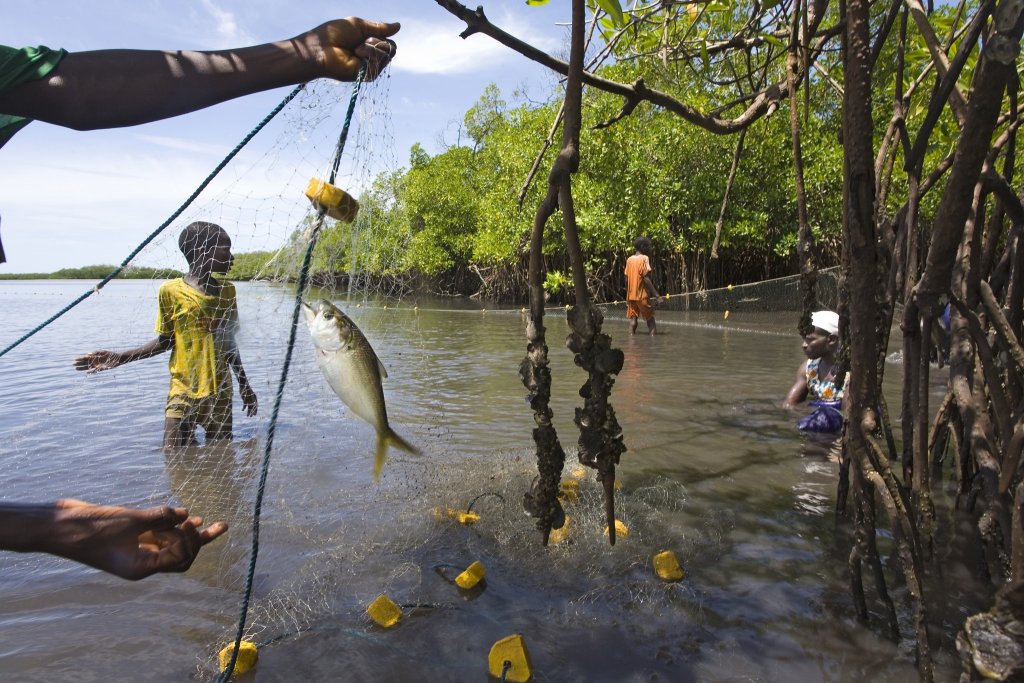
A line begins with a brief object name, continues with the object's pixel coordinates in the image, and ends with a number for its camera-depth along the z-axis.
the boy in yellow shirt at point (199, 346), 3.37
